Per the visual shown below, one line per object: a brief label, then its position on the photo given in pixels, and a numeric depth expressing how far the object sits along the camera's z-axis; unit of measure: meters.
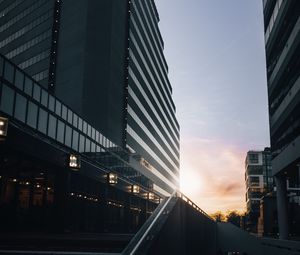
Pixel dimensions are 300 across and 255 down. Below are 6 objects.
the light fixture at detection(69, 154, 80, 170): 19.80
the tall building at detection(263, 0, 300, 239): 23.79
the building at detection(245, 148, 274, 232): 120.40
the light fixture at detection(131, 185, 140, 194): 35.73
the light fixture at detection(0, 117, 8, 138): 13.01
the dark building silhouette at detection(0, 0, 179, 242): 19.20
